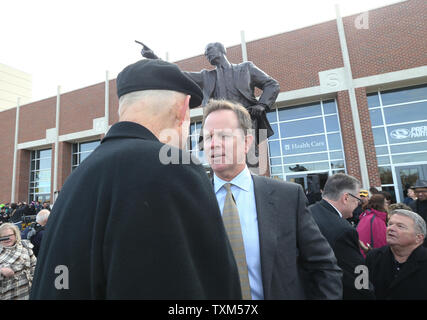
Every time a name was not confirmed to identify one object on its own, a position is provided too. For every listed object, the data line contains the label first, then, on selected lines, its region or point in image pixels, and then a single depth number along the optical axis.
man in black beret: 0.76
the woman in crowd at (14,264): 3.71
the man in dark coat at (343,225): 2.24
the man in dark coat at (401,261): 2.78
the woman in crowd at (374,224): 4.03
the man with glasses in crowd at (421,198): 5.06
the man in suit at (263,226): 1.43
